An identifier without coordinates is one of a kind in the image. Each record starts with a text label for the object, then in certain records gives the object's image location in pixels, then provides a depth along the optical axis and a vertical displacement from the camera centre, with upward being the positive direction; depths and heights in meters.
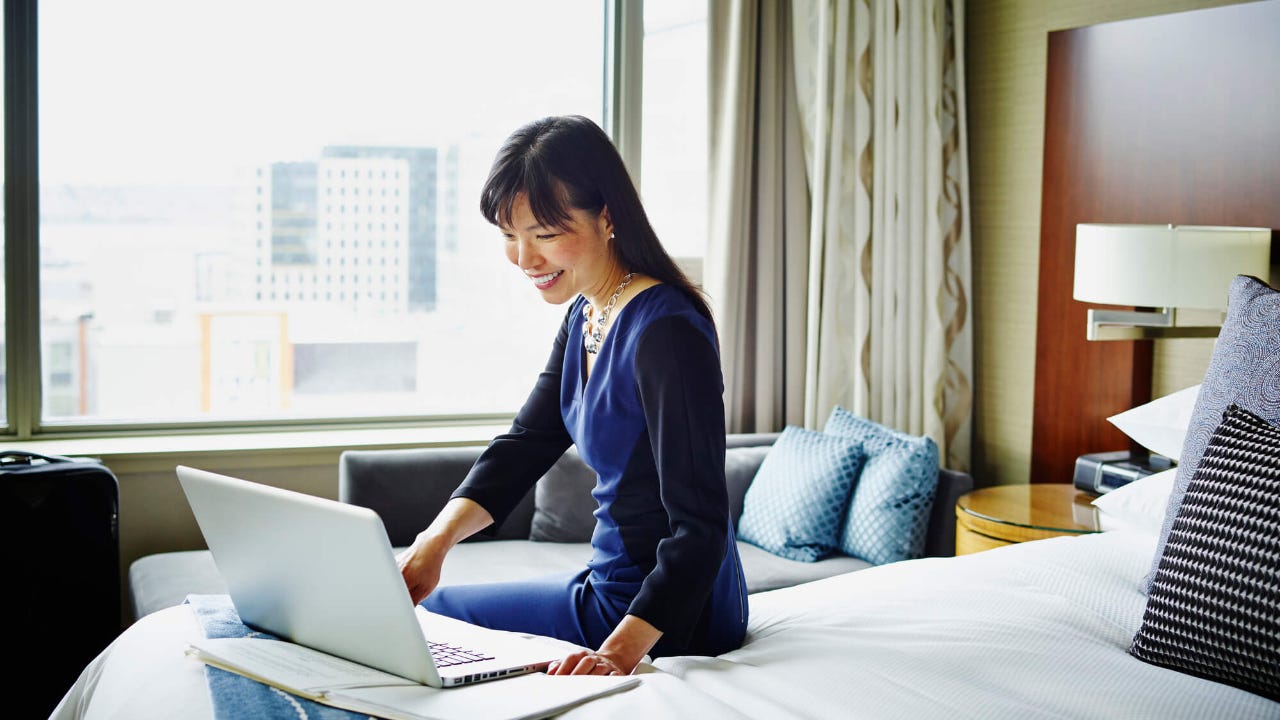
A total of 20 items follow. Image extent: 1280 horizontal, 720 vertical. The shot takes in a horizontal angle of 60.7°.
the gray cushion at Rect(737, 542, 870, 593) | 2.82 -0.70
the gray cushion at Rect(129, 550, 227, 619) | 2.58 -0.70
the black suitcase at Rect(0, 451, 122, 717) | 2.50 -0.65
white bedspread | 1.24 -0.45
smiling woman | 1.42 -0.17
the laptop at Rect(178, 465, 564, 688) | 1.16 -0.33
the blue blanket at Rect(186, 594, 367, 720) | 1.12 -0.43
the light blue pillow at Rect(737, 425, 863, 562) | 3.02 -0.54
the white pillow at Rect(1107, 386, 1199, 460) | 2.27 -0.23
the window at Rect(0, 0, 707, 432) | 3.29 +0.33
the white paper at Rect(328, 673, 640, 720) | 1.12 -0.42
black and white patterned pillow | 1.30 -0.32
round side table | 2.63 -0.51
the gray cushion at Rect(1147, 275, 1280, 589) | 1.57 -0.08
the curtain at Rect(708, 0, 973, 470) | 3.55 +0.36
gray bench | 2.84 -0.62
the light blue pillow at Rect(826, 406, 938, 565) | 2.95 -0.53
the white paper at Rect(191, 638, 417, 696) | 1.19 -0.42
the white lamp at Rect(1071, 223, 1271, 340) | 2.46 +0.12
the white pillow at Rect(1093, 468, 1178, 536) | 2.04 -0.36
